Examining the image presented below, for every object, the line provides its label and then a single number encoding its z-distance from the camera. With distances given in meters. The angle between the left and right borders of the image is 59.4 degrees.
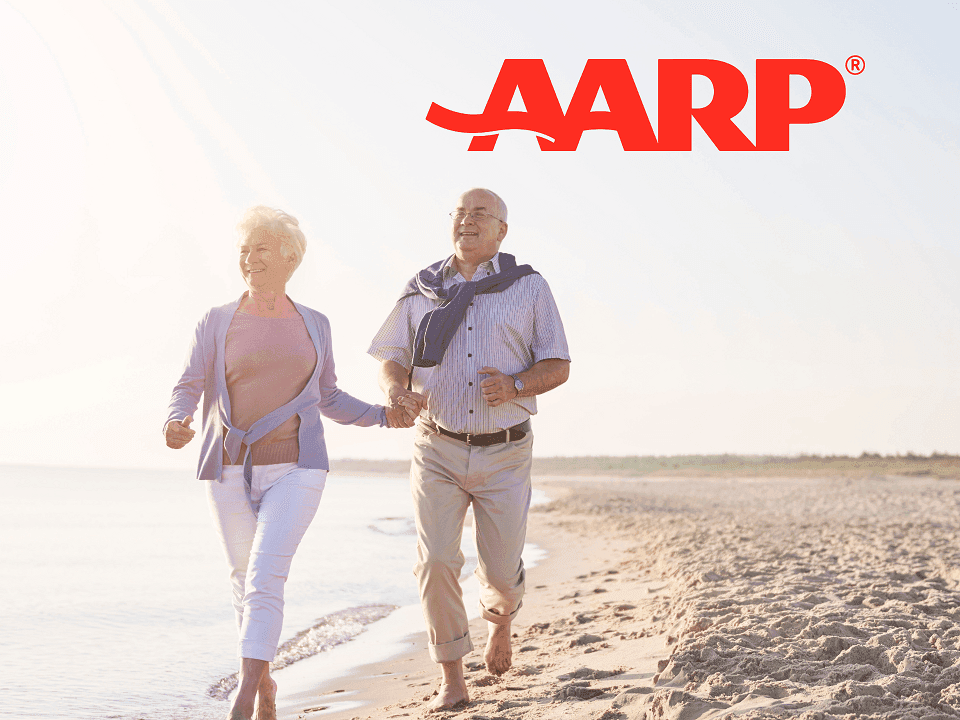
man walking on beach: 3.63
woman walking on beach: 3.08
